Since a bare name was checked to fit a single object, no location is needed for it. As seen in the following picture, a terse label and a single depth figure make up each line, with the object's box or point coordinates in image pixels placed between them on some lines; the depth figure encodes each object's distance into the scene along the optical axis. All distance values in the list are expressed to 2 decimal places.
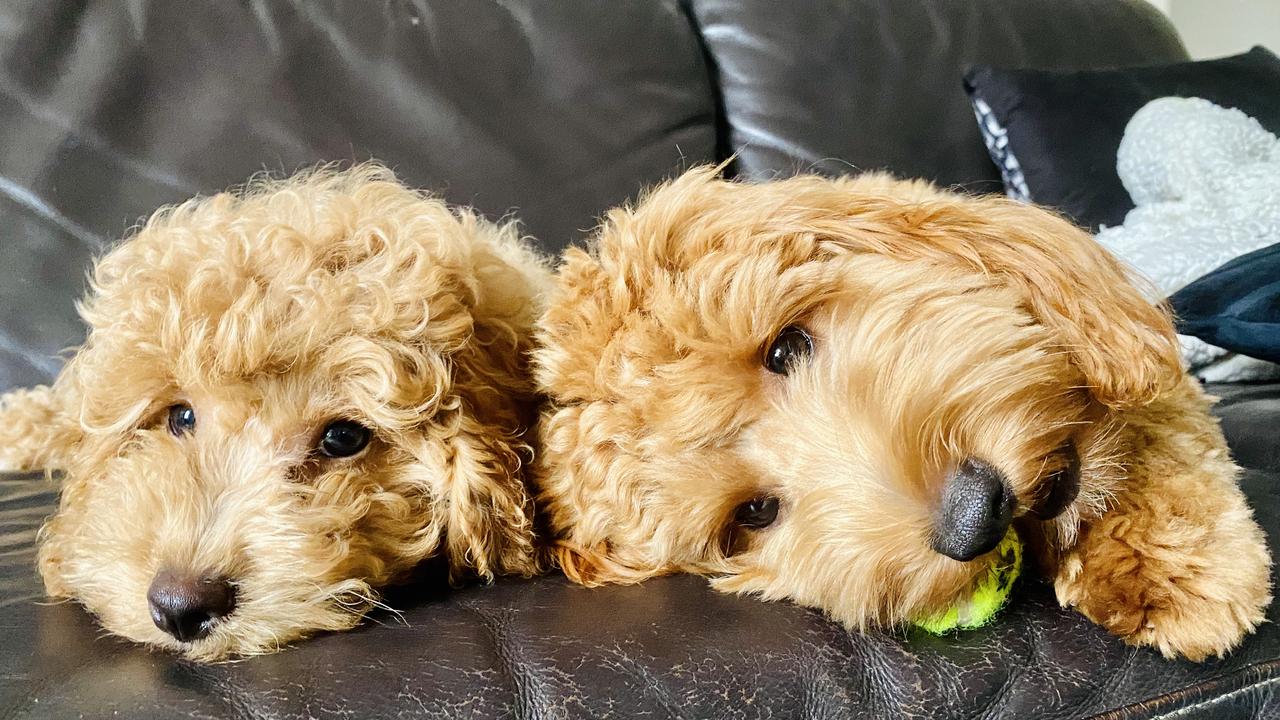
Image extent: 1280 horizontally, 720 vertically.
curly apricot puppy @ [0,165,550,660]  0.32
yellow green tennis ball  0.29
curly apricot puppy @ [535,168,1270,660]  0.29
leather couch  0.27
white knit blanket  0.51
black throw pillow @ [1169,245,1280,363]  0.43
